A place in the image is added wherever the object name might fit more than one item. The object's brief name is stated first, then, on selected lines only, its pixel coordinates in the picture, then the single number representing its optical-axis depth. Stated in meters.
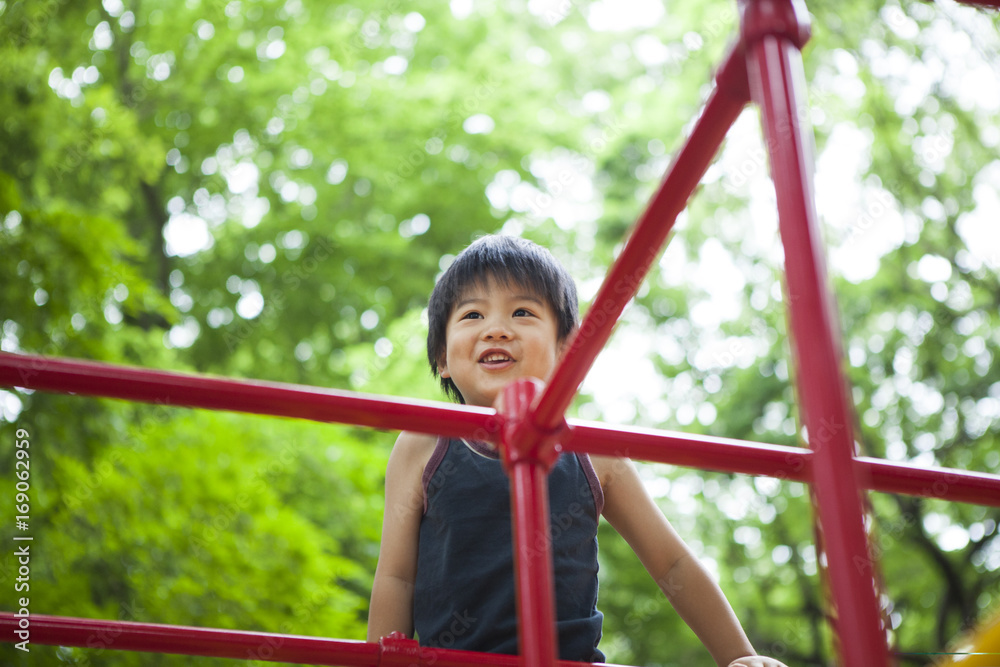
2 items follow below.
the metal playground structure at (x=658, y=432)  0.46
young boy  1.36
